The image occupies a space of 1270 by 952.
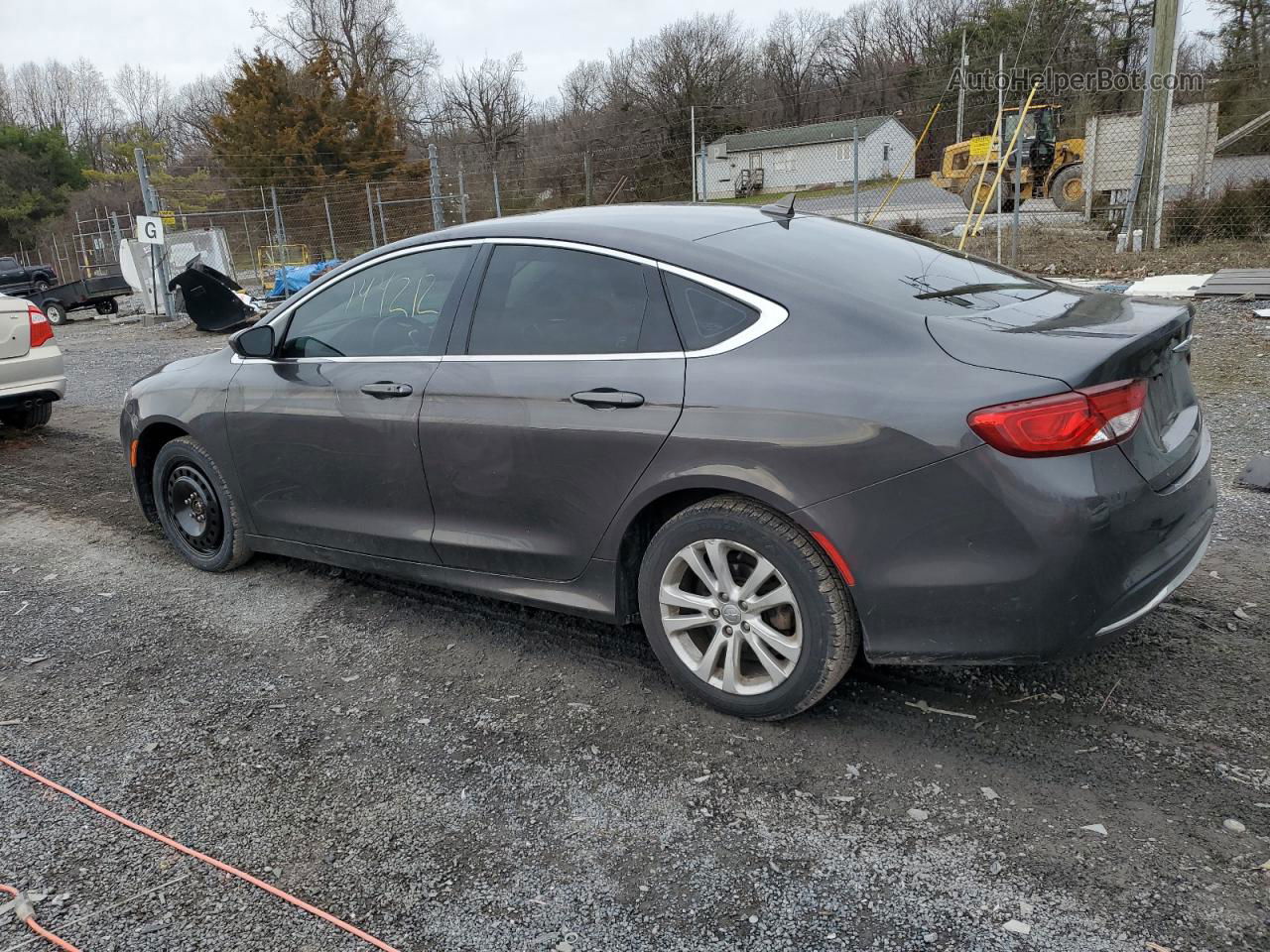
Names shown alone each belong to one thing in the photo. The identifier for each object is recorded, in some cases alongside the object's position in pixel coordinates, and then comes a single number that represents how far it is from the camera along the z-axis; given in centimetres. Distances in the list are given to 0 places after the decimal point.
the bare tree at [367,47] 4975
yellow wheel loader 2200
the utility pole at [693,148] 1902
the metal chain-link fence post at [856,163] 1452
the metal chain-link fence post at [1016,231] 1173
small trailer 2077
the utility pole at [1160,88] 1223
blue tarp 1850
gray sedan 255
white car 769
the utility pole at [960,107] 2212
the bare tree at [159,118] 7000
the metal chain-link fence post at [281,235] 2336
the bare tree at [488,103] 5422
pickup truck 2464
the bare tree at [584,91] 4822
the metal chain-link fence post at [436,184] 1720
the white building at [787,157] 3102
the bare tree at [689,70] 4325
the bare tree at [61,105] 7394
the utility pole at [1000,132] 1317
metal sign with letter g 1666
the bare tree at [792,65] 5397
